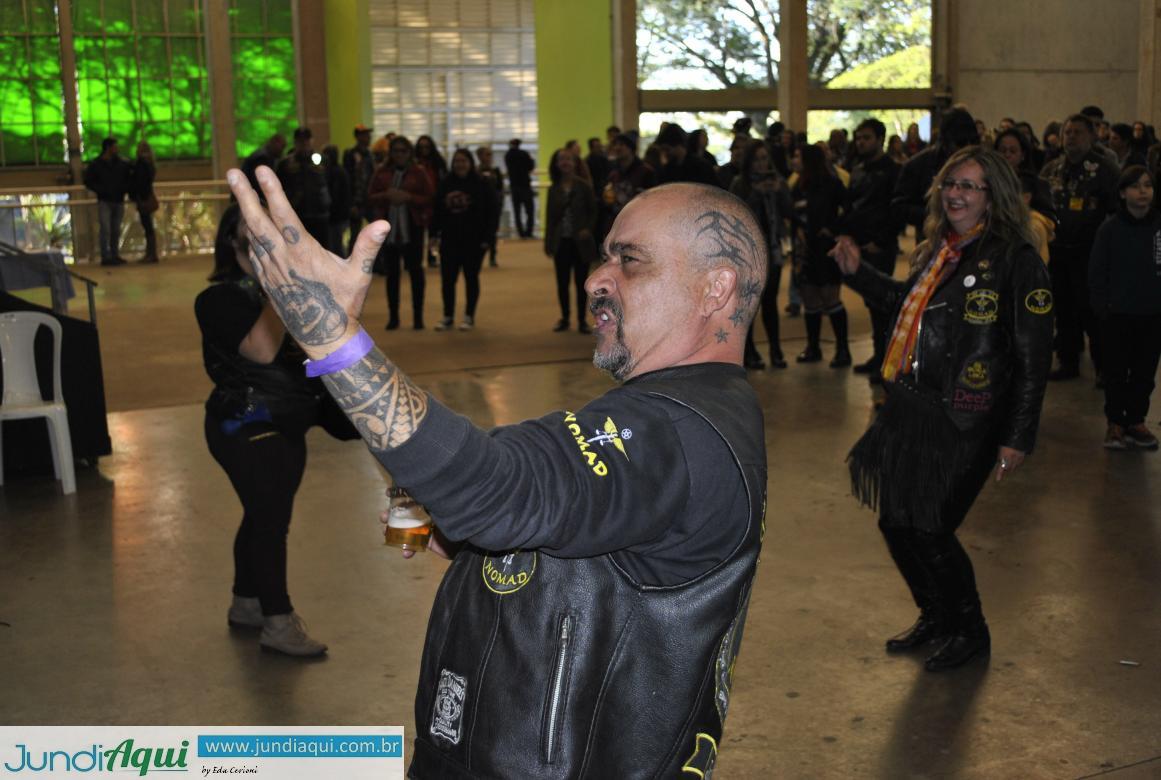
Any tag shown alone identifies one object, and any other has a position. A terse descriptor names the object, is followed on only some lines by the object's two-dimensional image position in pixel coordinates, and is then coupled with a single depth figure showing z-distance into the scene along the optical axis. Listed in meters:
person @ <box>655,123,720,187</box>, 10.76
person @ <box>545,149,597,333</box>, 10.89
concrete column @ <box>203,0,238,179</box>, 22.47
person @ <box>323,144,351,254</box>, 14.23
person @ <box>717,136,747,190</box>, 11.11
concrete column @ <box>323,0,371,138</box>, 24.02
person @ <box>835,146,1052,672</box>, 4.22
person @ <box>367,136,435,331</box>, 11.66
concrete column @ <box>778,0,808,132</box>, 24.36
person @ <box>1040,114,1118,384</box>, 8.95
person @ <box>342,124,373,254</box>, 16.08
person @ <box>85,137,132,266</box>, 18.28
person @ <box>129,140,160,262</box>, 18.64
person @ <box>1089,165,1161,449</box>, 7.21
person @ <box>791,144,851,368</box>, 9.79
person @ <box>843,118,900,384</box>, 8.89
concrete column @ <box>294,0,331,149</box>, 22.94
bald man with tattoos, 1.50
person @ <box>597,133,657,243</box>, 10.79
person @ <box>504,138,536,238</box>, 20.55
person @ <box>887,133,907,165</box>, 17.27
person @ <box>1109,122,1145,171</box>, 13.13
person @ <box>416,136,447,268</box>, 14.90
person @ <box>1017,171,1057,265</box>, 7.63
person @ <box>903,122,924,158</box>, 18.41
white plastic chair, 6.84
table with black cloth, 7.10
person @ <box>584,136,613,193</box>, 16.89
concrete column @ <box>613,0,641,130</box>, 23.52
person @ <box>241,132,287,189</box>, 14.63
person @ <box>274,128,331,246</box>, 13.28
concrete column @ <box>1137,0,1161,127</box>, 21.23
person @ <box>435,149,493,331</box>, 11.22
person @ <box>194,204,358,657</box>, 4.16
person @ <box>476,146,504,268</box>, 17.05
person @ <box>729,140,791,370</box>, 9.82
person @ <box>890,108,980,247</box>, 8.32
